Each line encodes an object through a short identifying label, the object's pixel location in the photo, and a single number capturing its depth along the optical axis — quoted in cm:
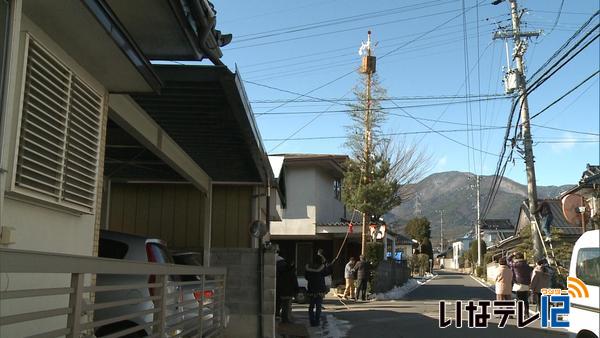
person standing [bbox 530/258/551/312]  1598
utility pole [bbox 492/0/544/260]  2191
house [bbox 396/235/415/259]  5314
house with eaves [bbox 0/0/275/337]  343
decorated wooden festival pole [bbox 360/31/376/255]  2453
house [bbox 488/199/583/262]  2256
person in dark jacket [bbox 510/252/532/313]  1541
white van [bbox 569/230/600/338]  709
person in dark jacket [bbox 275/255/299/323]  1315
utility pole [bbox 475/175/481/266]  5438
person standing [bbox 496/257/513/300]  1464
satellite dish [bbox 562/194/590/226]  1936
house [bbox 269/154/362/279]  2678
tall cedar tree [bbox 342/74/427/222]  2419
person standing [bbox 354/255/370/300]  2102
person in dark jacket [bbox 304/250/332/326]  1351
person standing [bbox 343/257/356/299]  2172
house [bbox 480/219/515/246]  8456
